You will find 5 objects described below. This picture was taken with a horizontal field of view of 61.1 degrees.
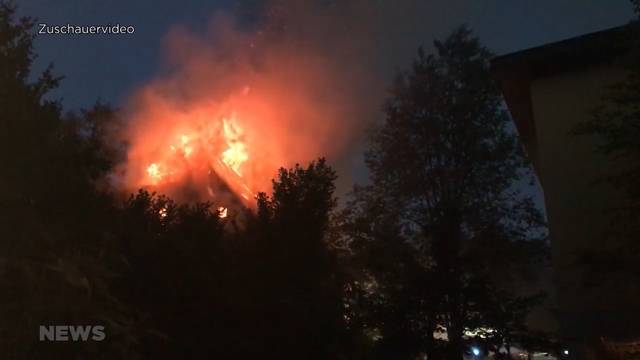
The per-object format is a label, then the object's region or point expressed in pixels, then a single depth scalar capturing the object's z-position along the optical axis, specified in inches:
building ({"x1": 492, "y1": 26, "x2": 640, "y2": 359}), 487.5
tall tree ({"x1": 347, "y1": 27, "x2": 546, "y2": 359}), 706.2
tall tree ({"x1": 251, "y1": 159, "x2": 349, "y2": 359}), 392.5
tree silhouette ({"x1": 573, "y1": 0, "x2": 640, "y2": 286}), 339.3
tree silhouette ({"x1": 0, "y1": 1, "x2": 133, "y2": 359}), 232.4
